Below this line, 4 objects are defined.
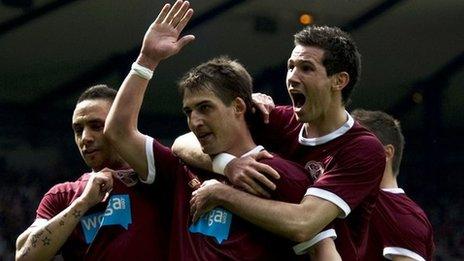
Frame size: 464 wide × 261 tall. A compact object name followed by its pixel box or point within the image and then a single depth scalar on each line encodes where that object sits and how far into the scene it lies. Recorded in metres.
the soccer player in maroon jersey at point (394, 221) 8.94
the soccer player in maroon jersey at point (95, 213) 6.96
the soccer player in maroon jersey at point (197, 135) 6.77
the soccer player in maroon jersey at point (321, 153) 6.64
